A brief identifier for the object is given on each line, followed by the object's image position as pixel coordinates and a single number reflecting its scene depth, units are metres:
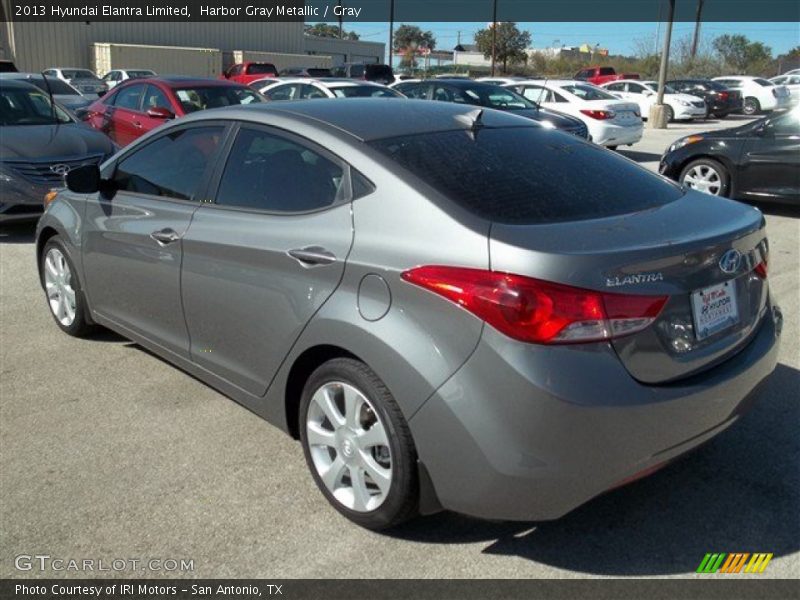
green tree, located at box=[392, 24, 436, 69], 96.78
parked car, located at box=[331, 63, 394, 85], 23.80
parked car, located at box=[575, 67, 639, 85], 37.16
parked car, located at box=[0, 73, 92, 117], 11.10
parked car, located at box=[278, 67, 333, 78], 27.42
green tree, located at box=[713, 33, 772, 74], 58.03
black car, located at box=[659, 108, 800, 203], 9.20
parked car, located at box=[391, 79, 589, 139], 13.20
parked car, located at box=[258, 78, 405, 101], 13.41
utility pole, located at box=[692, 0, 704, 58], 52.75
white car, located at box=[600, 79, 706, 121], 26.89
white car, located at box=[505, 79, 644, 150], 15.69
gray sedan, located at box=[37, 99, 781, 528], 2.52
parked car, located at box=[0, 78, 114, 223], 7.80
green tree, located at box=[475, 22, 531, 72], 66.44
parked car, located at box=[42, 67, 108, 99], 26.66
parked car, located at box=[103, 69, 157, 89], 28.98
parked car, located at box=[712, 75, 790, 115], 31.64
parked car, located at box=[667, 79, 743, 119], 30.14
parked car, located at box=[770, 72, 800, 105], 34.15
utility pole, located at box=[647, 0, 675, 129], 23.78
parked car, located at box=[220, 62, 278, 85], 28.88
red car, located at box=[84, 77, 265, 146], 10.75
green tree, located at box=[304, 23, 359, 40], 96.69
